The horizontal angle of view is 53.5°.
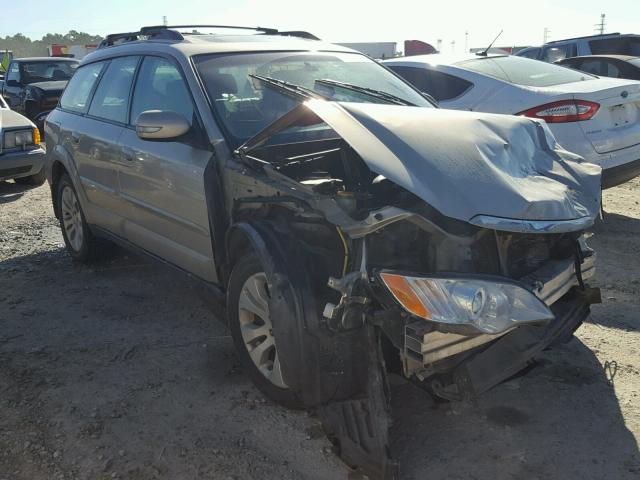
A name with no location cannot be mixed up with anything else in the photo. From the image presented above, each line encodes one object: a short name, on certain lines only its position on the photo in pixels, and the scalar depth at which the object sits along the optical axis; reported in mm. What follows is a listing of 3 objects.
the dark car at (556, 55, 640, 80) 9578
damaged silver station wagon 2529
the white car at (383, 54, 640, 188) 5762
